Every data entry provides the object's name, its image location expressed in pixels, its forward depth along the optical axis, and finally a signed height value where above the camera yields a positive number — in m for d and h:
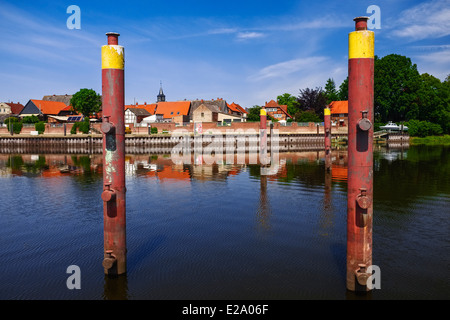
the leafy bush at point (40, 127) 78.00 +4.70
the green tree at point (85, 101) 103.44 +13.39
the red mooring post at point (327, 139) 30.25 +0.64
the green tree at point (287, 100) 133.62 +17.54
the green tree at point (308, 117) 89.88 +7.13
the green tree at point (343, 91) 110.35 +16.83
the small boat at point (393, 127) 88.50 +4.42
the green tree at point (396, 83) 90.62 +15.26
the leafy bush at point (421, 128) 89.12 +4.11
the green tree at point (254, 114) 93.69 +8.54
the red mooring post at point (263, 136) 35.72 +1.11
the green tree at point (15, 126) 78.21 +5.00
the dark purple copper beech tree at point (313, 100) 102.00 +12.86
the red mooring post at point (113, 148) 8.41 +0.01
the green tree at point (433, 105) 90.06 +9.75
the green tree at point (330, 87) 142.15 +22.82
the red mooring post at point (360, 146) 7.50 +0.00
